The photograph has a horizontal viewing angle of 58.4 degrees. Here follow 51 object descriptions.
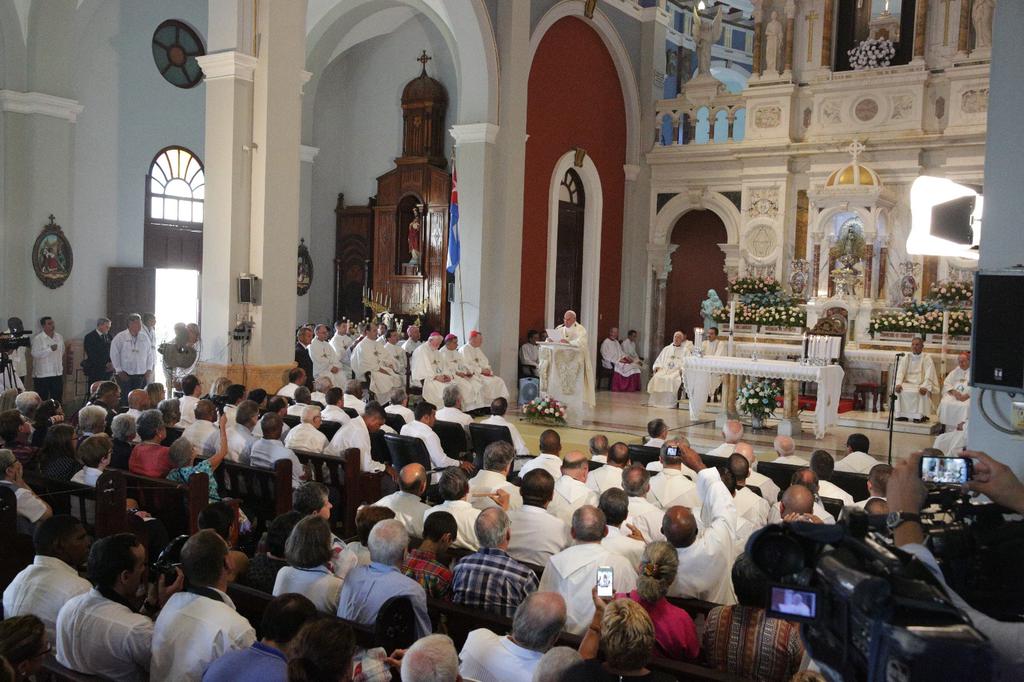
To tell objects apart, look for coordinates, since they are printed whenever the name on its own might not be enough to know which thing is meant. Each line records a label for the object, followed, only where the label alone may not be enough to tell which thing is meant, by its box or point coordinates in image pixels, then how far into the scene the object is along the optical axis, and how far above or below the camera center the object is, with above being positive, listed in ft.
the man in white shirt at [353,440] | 25.31 -3.96
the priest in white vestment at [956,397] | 40.37 -3.34
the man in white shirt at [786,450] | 24.58 -3.64
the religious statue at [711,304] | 54.03 +0.47
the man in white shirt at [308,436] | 24.72 -3.80
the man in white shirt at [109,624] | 11.49 -4.24
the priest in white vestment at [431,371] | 44.93 -3.50
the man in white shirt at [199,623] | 11.01 -4.04
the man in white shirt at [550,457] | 22.17 -3.75
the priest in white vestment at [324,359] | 47.85 -3.32
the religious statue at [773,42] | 57.72 +17.16
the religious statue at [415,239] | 58.49 +3.90
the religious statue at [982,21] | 50.55 +16.75
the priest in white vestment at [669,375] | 52.44 -3.73
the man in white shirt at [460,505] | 17.46 -3.93
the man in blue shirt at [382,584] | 12.58 -3.97
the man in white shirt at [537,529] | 17.06 -4.19
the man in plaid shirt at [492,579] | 13.66 -4.15
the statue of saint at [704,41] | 61.93 +18.36
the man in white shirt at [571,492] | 19.16 -3.93
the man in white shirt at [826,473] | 21.42 -3.86
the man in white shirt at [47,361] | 40.86 -3.43
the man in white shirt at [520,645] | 10.64 -4.12
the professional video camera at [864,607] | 5.31 -1.82
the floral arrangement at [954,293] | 47.32 +1.50
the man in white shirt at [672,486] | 20.68 -3.98
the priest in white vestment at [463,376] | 46.14 -3.77
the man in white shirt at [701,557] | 14.52 -3.99
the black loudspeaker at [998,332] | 12.53 -0.11
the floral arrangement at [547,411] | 43.01 -4.98
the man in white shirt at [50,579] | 12.71 -4.11
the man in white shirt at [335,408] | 28.14 -3.51
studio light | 14.42 +1.67
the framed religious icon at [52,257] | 42.70 +1.31
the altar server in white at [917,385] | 45.55 -3.21
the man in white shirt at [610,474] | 21.63 -3.95
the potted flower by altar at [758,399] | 41.57 -3.87
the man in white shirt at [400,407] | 30.97 -3.71
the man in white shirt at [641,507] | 17.83 -3.89
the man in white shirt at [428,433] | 26.88 -3.94
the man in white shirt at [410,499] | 18.03 -3.98
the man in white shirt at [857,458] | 25.34 -3.91
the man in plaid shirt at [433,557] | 14.49 -4.17
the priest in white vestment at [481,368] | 47.21 -3.43
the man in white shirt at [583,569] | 13.66 -3.96
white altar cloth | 39.50 -2.57
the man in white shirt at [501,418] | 29.32 -3.72
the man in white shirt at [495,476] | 19.77 -3.80
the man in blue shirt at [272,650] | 9.86 -3.92
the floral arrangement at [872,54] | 54.95 +15.96
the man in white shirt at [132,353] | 44.04 -3.17
